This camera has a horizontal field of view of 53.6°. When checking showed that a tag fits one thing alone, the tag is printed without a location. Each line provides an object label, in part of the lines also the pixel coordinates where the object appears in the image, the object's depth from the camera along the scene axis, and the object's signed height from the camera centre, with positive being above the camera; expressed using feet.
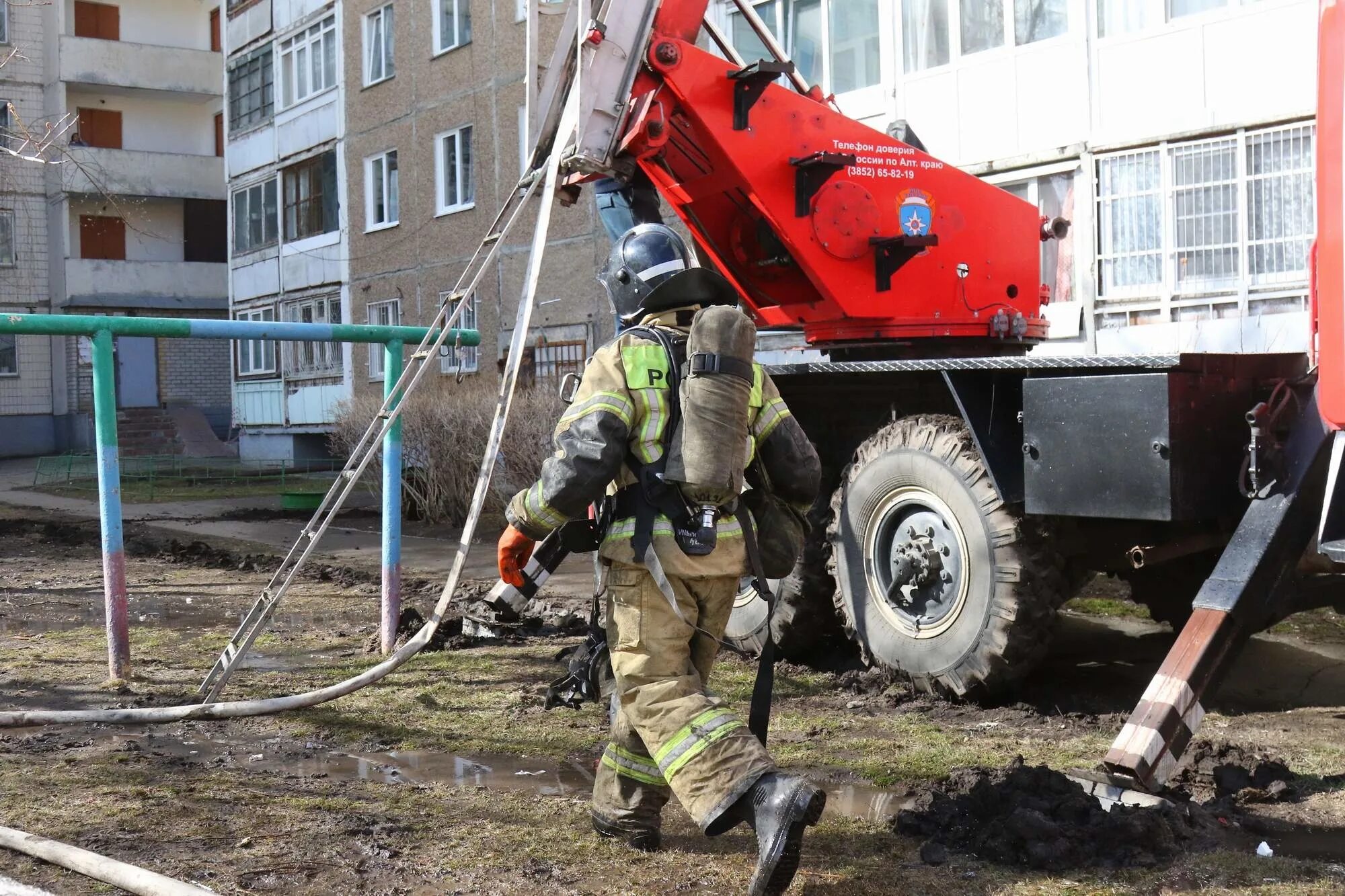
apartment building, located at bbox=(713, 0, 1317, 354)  38.83 +8.41
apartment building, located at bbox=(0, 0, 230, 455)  107.14 +17.90
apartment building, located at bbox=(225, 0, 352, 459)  87.10 +14.88
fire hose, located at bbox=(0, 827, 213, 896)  10.34 -3.63
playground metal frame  18.81 +1.09
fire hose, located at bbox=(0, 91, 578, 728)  16.33 -3.36
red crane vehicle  14.19 -0.09
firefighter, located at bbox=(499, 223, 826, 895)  11.28 -1.42
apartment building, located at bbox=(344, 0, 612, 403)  65.10 +13.37
